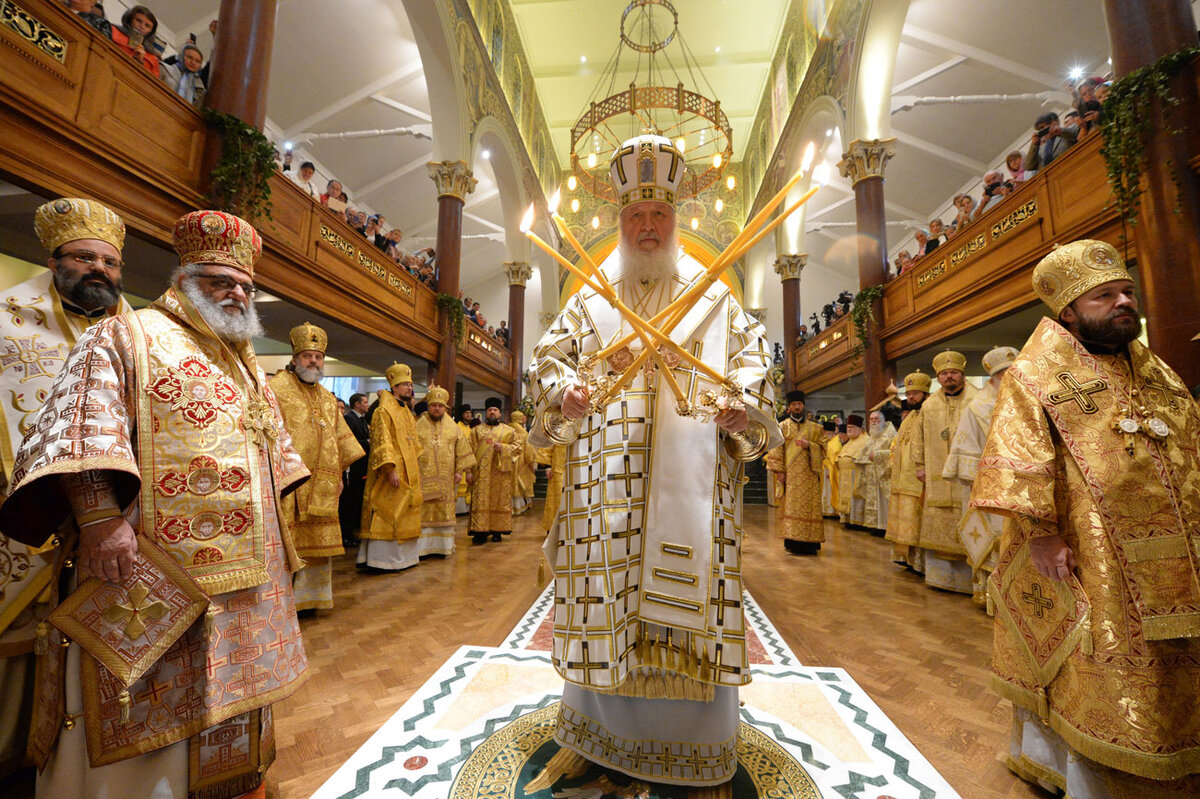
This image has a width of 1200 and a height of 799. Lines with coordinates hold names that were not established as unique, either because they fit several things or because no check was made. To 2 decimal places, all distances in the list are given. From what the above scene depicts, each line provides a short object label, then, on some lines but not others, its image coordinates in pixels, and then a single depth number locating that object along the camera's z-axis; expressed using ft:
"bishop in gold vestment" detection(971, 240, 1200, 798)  5.29
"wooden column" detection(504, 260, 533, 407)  49.49
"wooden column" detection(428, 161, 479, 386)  31.19
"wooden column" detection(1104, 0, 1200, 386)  11.02
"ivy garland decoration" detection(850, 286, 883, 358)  28.86
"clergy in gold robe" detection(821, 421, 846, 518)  37.48
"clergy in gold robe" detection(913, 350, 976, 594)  16.20
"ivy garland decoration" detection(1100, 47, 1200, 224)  11.27
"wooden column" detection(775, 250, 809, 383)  46.64
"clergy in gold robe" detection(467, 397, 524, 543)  25.66
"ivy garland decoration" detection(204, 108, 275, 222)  13.91
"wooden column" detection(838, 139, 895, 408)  28.55
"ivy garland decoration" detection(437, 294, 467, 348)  31.12
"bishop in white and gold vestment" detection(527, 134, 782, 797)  5.62
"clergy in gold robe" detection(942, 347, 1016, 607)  13.76
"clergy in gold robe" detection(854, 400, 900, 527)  27.84
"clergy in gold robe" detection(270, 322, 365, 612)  13.11
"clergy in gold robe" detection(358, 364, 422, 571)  17.74
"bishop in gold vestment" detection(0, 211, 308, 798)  4.64
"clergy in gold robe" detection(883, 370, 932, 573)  17.89
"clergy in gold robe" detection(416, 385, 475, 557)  21.21
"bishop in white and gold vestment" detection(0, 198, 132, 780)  5.99
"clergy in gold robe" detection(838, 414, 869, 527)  33.40
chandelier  31.63
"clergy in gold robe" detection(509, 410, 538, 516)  32.63
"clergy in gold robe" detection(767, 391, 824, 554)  22.65
